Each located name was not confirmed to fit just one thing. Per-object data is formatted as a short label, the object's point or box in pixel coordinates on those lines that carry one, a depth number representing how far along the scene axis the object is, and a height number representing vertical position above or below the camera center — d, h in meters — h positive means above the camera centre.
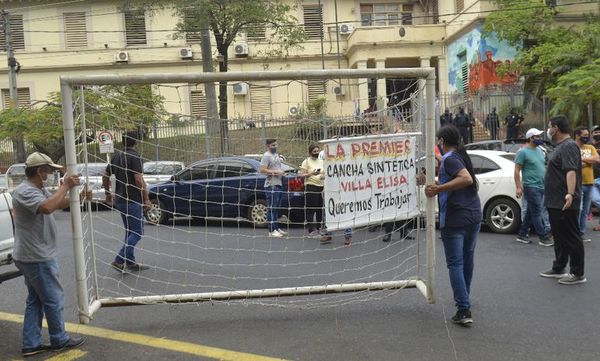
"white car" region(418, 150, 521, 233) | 9.64 -1.19
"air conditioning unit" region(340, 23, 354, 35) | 33.06 +5.83
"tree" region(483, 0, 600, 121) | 15.60 +2.31
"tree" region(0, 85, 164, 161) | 23.77 +0.85
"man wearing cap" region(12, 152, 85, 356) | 4.54 -0.81
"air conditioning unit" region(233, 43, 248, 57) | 32.97 +4.93
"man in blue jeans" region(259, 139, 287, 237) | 7.41 -0.71
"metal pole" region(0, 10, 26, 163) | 25.90 +2.91
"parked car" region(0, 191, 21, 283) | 5.78 -0.82
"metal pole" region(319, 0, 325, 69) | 32.05 +5.73
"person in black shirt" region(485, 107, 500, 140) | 20.95 +0.04
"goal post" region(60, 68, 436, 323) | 4.89 -0.43
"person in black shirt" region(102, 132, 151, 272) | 7.06 -0.66
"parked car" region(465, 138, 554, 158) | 12.05 -0.45
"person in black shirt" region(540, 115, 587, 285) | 6.36 -0.81
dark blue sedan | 8.44 -0.89
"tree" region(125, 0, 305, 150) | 21.39 +4.54
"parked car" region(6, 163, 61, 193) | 9.65 -0.65
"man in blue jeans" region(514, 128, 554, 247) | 8.44 -0.79
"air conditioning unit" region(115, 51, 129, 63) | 33.41 +4.88
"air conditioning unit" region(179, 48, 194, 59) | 33.22 +4.90
